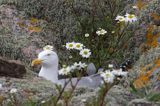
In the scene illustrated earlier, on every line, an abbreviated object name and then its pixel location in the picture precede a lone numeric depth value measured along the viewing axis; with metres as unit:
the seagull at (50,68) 8.53
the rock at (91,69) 9.63
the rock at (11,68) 6.99
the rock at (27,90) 5.84
